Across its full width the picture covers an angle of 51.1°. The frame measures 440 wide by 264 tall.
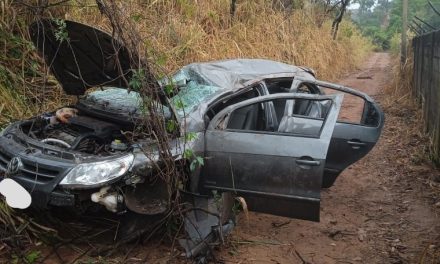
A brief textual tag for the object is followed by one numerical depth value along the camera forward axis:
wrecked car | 3.52
